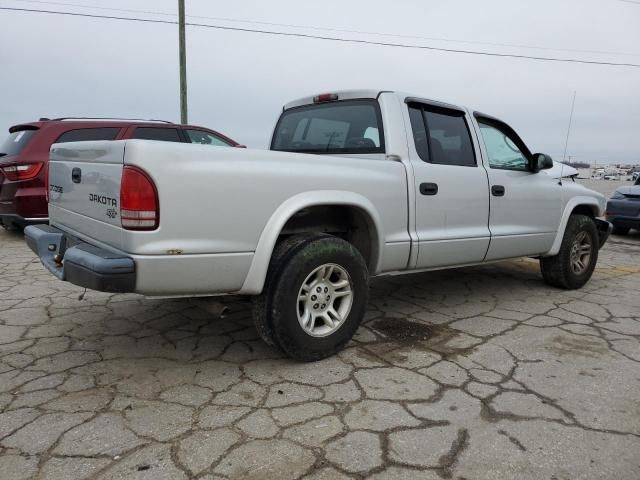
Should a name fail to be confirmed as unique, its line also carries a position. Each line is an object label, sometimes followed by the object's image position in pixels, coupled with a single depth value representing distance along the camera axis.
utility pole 13.69
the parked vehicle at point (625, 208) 9.14
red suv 6.52
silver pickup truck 2.43
